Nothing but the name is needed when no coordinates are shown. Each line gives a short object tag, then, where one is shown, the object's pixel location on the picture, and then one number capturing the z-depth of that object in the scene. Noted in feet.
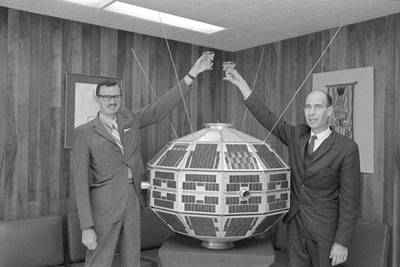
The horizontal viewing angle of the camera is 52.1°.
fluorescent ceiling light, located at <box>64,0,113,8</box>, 9.10
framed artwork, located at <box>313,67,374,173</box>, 10.08
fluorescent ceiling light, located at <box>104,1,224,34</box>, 9.58
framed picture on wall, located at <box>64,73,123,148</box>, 10.69
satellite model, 5.28
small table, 5.99
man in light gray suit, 7.16
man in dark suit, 6.64
